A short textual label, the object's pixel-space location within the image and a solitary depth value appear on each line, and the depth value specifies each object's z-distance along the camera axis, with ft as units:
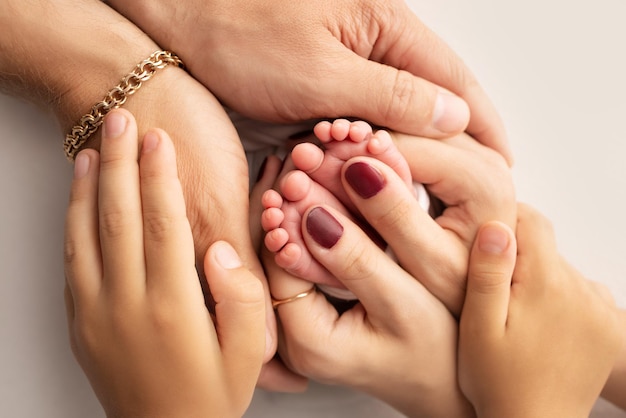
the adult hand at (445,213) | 1.28
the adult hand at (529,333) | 1.30
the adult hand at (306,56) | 1.28
